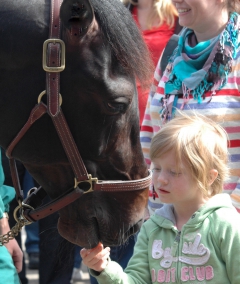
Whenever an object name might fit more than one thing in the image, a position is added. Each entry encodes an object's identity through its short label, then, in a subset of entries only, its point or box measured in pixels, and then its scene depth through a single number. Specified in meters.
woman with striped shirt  3.14
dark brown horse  2.67
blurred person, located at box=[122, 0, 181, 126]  4.58
